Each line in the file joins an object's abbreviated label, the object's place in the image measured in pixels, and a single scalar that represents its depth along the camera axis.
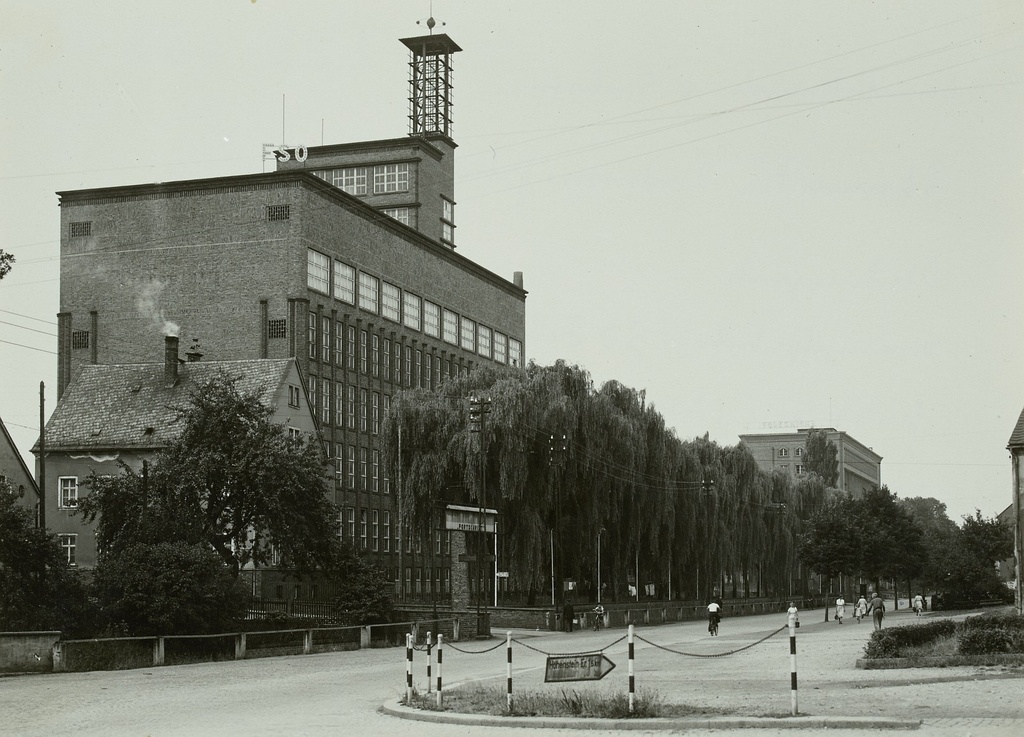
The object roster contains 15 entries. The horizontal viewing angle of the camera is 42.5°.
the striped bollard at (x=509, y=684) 17.25
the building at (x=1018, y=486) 53.12
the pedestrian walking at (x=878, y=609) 46.22
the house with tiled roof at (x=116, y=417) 56.44
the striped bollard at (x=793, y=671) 15.47
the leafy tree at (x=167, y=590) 35.56
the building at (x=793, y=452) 162.25
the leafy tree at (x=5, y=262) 32.09
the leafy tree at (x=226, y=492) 42.75
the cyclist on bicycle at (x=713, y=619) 45.91
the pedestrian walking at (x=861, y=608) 63.03
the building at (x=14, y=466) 51.78
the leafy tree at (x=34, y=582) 34.41
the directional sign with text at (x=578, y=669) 16.67
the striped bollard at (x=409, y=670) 18.85
